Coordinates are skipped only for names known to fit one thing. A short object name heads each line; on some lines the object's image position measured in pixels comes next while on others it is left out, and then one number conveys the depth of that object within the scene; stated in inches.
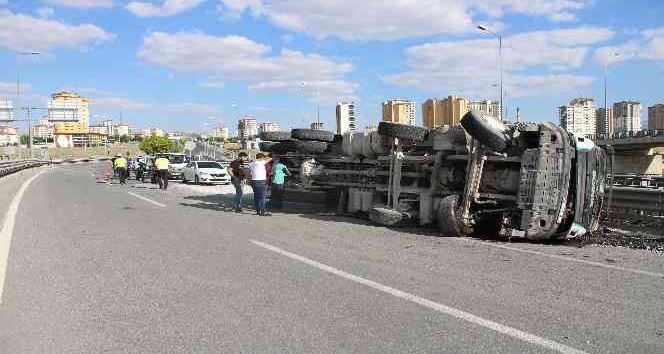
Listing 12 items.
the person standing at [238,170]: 605.0
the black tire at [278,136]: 632.9
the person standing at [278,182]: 588.7
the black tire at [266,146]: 647.1
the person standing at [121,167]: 1142.2
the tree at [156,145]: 4379.9
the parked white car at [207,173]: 1098.1
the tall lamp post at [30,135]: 2508.6
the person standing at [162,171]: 943.0
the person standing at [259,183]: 544.1
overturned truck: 369.4
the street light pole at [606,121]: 2794.3
